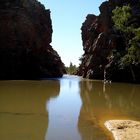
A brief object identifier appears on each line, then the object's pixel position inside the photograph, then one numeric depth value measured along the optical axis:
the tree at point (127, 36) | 26.87
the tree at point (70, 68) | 81.60
